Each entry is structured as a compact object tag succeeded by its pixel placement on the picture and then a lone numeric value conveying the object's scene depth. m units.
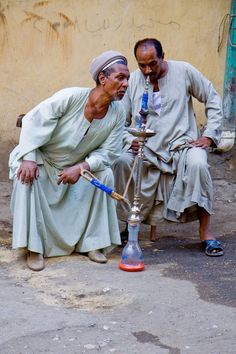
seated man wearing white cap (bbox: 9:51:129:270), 5.07
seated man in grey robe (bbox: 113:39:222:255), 5.52
